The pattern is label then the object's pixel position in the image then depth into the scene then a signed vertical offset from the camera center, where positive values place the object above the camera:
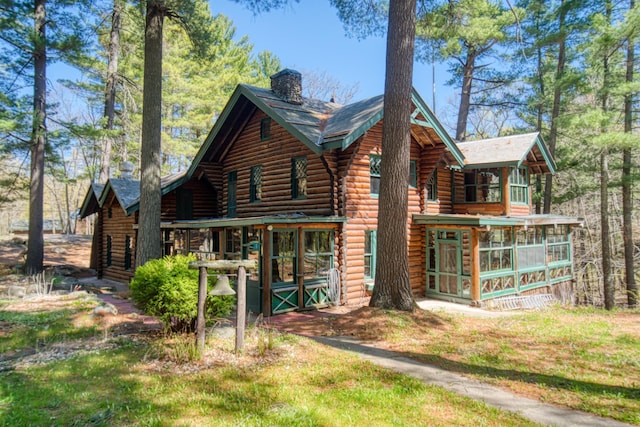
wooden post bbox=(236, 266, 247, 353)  6.62 -1.47
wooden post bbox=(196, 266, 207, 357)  6.47 -1.36
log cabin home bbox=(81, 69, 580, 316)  12.32 +0.98
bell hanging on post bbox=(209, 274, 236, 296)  6.50 -1.00
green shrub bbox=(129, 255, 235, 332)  6.96 -1.22
